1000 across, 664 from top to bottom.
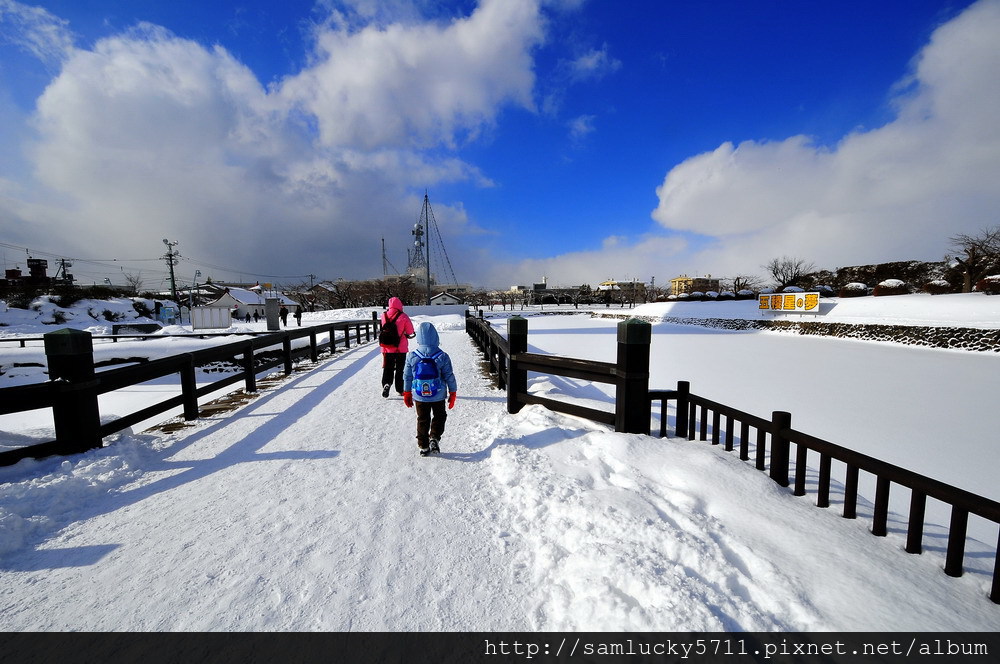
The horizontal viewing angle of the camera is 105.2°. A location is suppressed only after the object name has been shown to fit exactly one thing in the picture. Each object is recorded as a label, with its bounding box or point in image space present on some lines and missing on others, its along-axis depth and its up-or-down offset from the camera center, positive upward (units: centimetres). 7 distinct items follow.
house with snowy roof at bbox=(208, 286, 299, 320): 4328 -7
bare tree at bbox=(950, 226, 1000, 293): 2162 +205
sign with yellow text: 1992 -41
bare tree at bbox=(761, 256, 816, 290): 4184 +247
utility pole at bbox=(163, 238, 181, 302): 5761 +701
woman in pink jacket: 598 -80
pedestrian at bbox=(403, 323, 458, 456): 374 -83
